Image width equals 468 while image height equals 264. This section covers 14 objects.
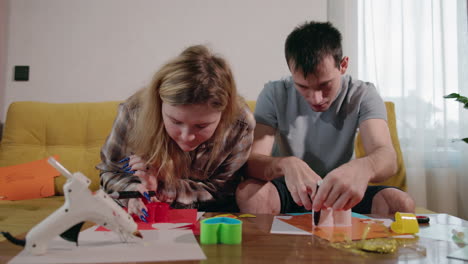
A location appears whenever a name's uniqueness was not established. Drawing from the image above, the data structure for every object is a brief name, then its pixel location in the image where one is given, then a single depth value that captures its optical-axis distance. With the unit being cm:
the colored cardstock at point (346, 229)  83
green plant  188
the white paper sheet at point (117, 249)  63
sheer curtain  226
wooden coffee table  65
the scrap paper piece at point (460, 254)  67
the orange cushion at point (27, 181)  171
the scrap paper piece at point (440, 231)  84
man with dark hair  101
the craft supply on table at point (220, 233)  75
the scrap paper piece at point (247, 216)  106
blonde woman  107
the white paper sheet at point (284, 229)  87
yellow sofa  188
